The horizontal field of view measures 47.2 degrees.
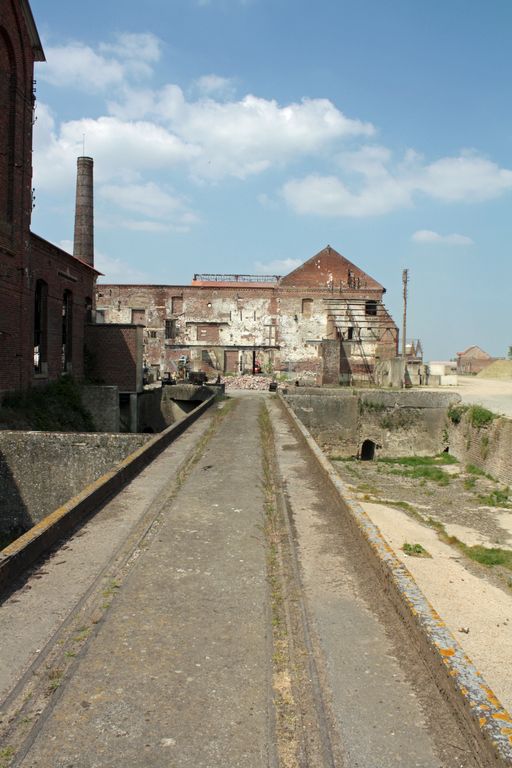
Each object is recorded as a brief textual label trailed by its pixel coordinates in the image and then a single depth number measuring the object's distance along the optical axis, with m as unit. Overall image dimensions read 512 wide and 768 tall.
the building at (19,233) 15.23
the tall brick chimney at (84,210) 35.88
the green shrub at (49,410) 14.77
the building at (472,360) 79.31
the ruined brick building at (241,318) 43.81
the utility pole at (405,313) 37.41
